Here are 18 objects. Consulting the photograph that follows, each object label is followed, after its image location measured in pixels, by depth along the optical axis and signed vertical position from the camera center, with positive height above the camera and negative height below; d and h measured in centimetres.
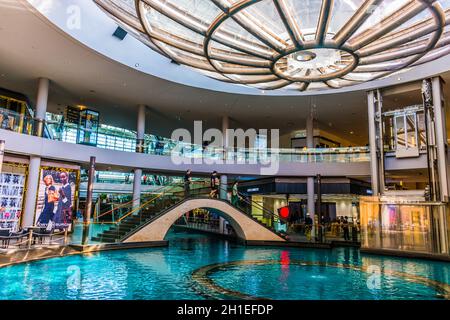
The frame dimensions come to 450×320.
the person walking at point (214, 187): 2036 +149
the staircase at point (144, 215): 1698 -21
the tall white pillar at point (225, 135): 2527 +604
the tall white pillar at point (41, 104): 1848 +576
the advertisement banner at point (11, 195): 1788 +68
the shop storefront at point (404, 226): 1628 -44
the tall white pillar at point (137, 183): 2324 +188
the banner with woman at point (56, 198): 1970 +64
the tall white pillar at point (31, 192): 1836 +87
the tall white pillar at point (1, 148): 1207 +208
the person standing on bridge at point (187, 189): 1930 +127
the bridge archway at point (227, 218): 1802 -51
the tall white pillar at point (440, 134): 1800 +441
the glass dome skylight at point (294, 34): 921 +542
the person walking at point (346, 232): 2134 -102
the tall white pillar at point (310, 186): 2509 +209
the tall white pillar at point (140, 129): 2345 +565
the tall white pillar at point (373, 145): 2083 +433
